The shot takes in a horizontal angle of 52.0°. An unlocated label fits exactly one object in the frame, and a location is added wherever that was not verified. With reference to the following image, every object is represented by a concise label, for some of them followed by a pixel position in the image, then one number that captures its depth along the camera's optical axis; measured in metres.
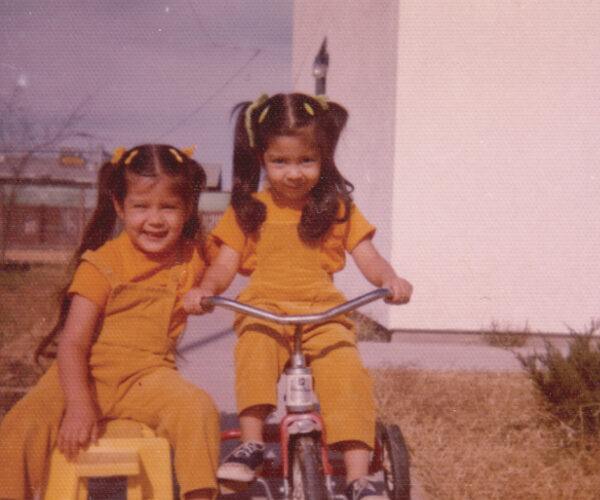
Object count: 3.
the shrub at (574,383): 3.27
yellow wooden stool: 1.85
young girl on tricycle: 2.15
